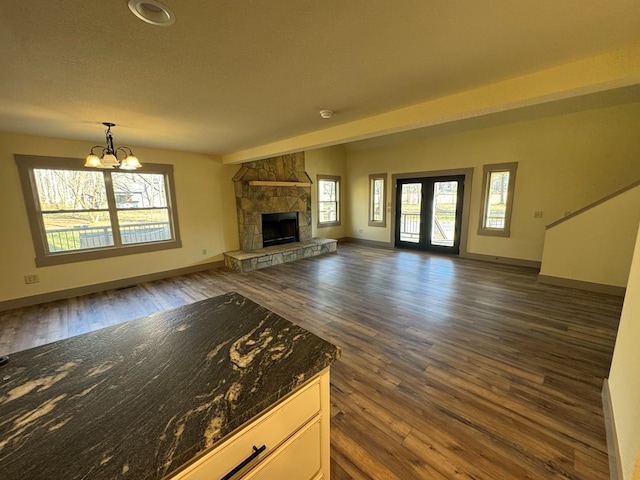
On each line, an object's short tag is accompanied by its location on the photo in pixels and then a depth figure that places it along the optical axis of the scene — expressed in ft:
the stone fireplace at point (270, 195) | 18.97
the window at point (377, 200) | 23.89
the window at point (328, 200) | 24.80
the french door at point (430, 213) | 19.90
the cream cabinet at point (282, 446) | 2.45
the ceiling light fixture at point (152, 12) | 3.95
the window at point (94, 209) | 12.39
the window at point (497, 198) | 17.15
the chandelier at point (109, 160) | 9.38
